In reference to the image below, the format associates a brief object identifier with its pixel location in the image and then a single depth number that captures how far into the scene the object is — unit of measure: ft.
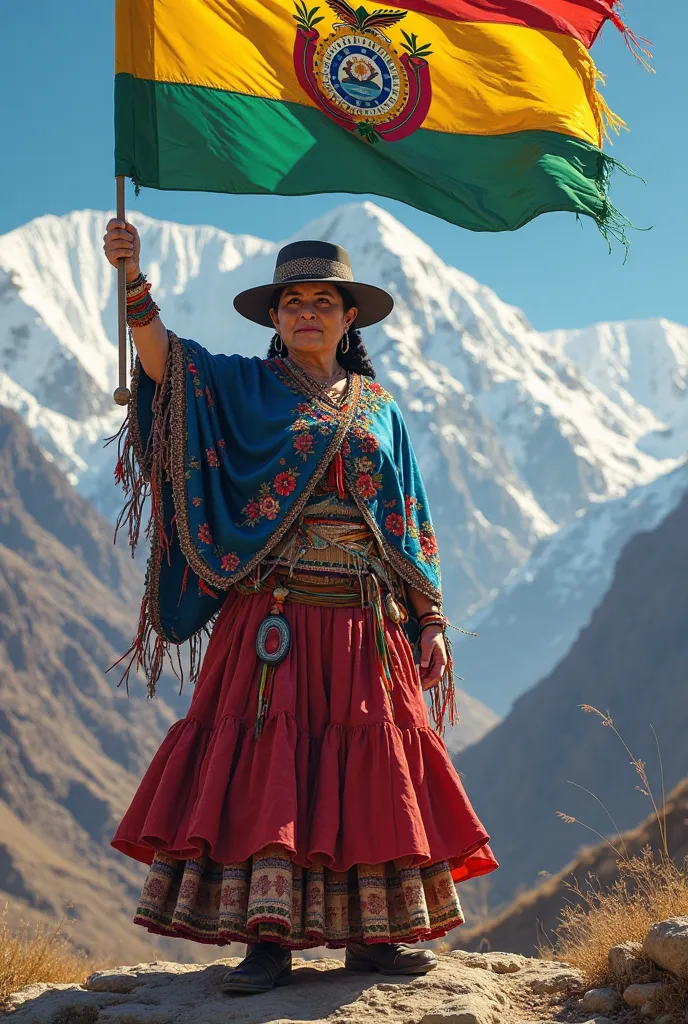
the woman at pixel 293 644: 14.64
